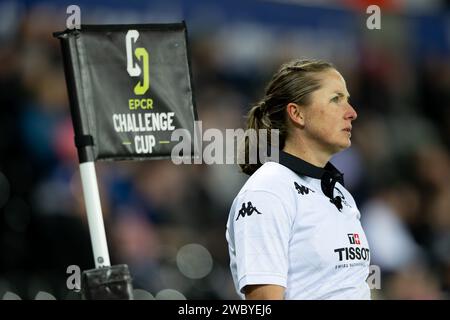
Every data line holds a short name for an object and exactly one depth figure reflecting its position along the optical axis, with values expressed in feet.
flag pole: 23.62
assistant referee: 23.21
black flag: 24.94
